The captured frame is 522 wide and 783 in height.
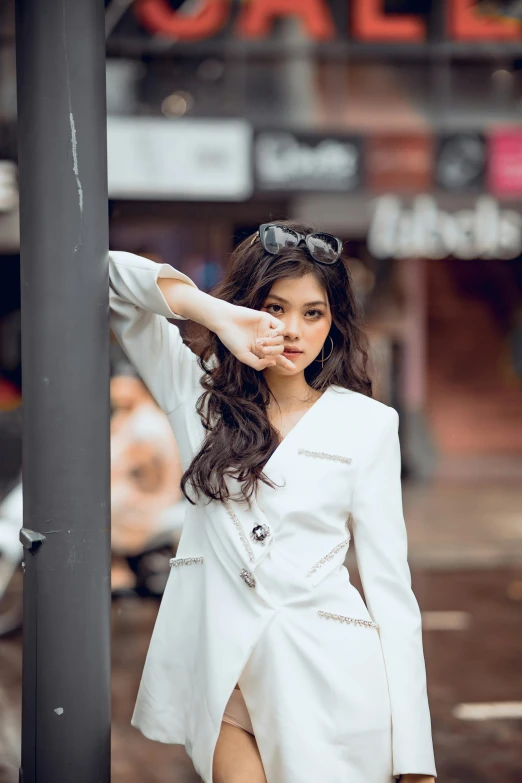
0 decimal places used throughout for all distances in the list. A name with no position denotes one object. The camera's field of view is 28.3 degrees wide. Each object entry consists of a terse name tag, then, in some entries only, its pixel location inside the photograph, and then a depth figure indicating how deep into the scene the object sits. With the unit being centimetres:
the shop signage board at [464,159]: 1241
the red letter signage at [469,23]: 1259
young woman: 221
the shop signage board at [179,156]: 1200
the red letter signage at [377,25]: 1250
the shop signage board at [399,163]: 1247
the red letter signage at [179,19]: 1211
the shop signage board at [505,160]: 1241
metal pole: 207
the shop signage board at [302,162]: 1209
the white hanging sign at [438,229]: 1238
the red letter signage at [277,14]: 1221
